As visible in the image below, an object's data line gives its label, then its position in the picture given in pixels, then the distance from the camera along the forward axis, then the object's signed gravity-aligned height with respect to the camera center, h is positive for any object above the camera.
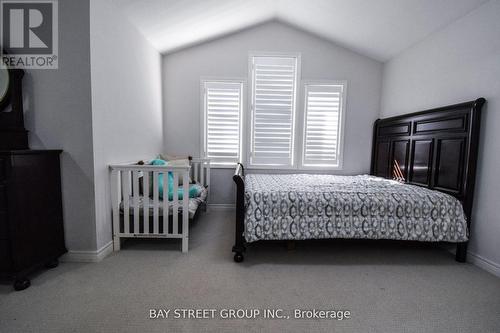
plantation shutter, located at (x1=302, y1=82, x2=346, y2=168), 3.56 +0.48
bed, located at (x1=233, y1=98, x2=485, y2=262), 2.04 -0.52
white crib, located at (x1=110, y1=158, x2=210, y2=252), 2.18 -0.59
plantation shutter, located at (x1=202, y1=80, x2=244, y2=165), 3.54 +0.49
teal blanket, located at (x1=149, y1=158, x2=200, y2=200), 2.44 -0.48
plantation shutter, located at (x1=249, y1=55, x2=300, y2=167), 3.51 +0.69
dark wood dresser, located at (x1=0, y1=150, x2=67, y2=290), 1.54 -0.50
